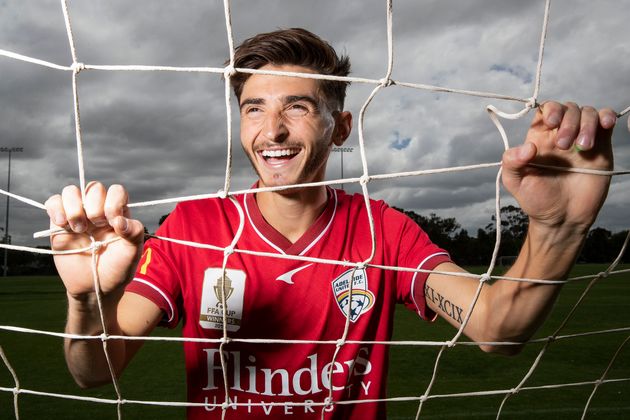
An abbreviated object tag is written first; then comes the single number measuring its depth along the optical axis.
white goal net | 1.00
